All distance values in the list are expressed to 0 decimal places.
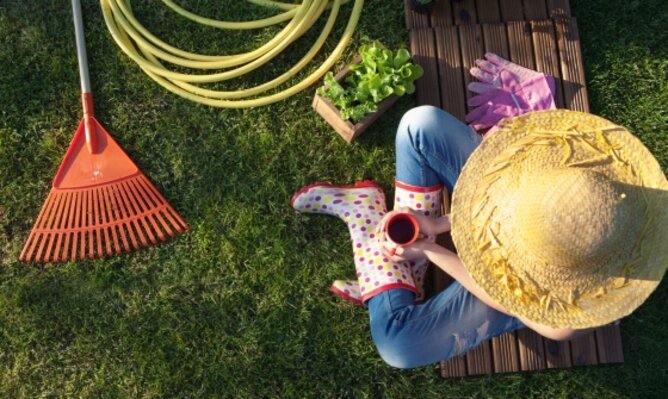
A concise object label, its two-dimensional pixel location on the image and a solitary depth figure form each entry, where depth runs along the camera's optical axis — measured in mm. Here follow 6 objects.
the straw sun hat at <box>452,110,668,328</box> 1901
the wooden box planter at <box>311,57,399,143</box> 3078
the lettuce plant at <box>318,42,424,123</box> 2961
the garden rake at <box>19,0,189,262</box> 3119
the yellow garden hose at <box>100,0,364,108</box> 3156
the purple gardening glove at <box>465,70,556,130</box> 3111
